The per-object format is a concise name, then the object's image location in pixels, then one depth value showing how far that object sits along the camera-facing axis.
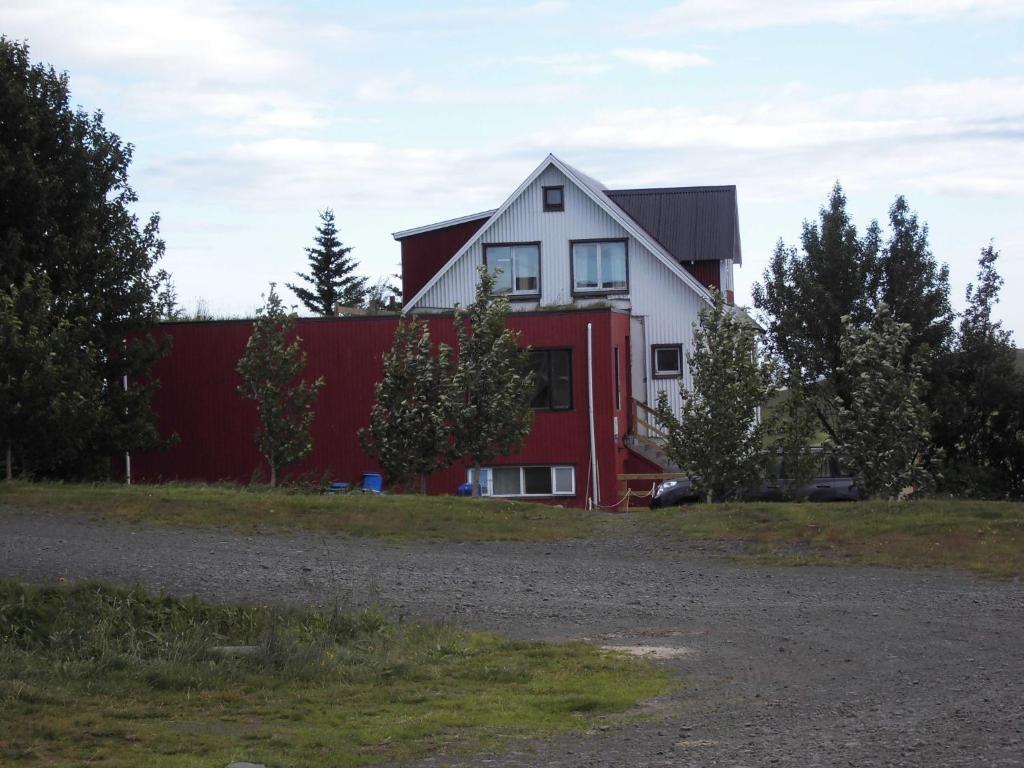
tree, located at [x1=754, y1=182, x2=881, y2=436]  39.94
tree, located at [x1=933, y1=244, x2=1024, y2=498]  37.81
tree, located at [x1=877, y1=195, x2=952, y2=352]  39.66
